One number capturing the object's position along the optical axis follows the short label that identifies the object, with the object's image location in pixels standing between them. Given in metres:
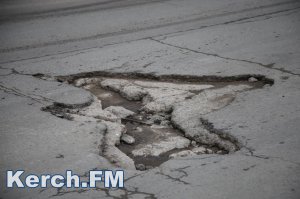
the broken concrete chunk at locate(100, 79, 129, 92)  5.01
